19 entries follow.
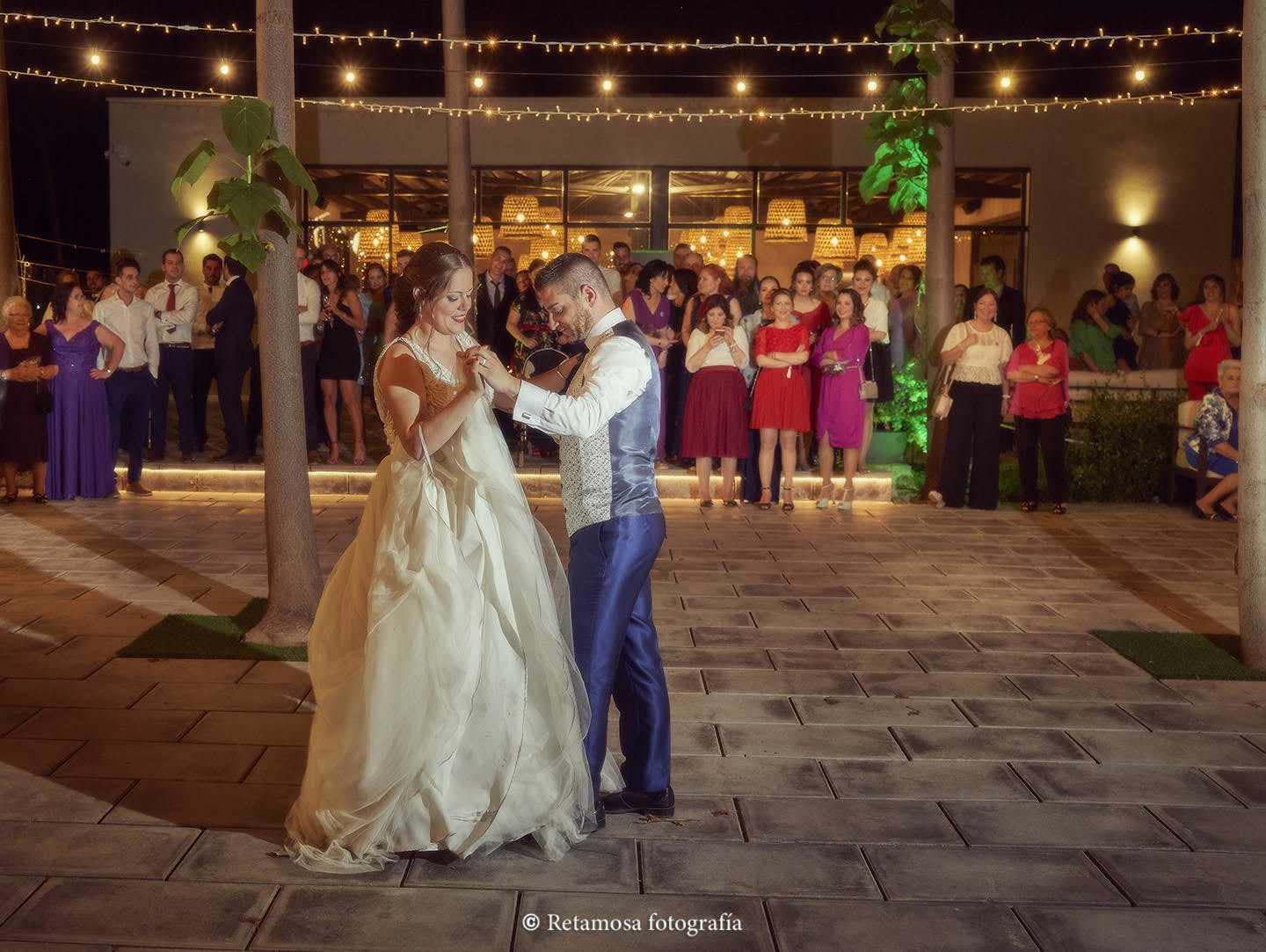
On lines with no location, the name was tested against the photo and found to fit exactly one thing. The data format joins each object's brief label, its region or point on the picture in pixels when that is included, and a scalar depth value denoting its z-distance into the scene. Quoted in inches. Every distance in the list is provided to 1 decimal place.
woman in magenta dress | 405.7
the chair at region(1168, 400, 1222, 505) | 396.2
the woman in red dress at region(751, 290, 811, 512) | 403.2
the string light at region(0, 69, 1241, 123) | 650.2
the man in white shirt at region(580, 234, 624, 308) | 458.6
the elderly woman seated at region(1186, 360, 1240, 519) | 386.0
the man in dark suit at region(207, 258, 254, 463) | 448.8
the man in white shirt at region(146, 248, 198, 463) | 452.1
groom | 146.9
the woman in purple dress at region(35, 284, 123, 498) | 401.7
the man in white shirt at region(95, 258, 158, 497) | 419.8
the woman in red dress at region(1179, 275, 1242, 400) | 416.8
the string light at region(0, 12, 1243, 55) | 864.3
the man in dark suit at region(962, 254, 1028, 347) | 497.7
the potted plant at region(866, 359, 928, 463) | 467.2
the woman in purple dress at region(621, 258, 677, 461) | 429.4
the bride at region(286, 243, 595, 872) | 141.8
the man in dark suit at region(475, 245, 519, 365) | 478.6
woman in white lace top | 406.9
